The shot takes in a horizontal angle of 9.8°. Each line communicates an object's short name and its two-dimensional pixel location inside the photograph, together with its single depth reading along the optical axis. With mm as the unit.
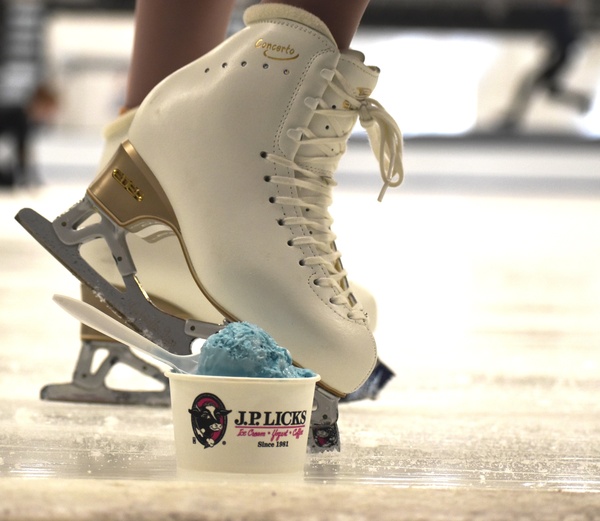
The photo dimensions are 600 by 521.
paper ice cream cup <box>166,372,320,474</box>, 2062
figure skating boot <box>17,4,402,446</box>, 2197
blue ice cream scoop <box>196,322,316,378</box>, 2076
